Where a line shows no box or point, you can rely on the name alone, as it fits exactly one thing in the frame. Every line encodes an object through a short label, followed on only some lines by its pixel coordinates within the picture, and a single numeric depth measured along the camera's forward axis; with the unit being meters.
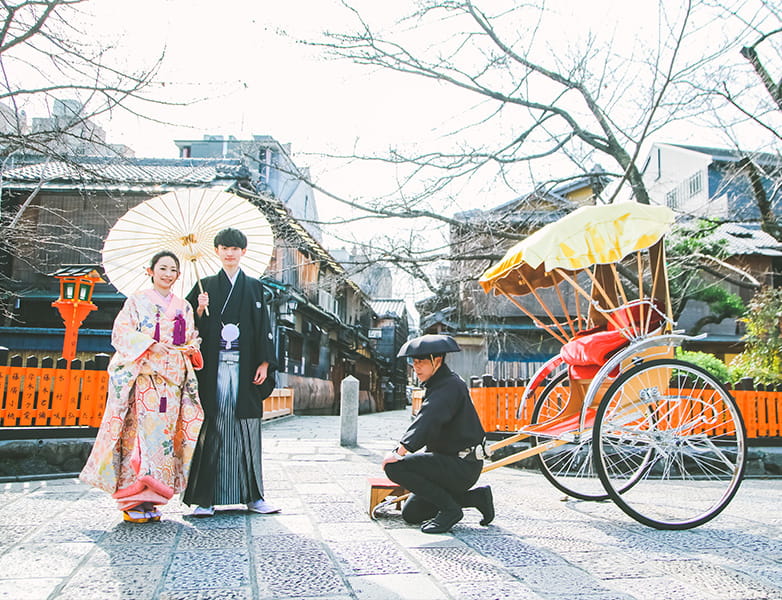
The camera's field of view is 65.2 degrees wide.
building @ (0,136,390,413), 14.09
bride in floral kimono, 4.18
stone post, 10.24
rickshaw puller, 4.00
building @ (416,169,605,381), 19.44
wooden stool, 4.38
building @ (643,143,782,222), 23.47
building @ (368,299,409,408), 40.28
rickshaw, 4.35
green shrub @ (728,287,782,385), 10.69
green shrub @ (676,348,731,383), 10.12
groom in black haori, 4.41
